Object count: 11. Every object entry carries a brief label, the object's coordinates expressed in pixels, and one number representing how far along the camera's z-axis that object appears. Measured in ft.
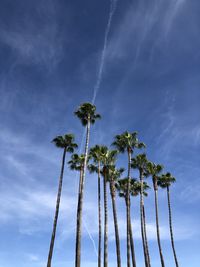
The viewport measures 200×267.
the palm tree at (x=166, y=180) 194.80
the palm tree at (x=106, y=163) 151.24
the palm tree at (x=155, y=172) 183.34
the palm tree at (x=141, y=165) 173.47
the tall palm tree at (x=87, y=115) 142.92
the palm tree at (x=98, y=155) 161.07
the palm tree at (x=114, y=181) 148.36
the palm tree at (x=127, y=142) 158.74
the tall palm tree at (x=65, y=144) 166.54
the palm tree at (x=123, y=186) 177.99
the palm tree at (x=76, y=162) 179.73
